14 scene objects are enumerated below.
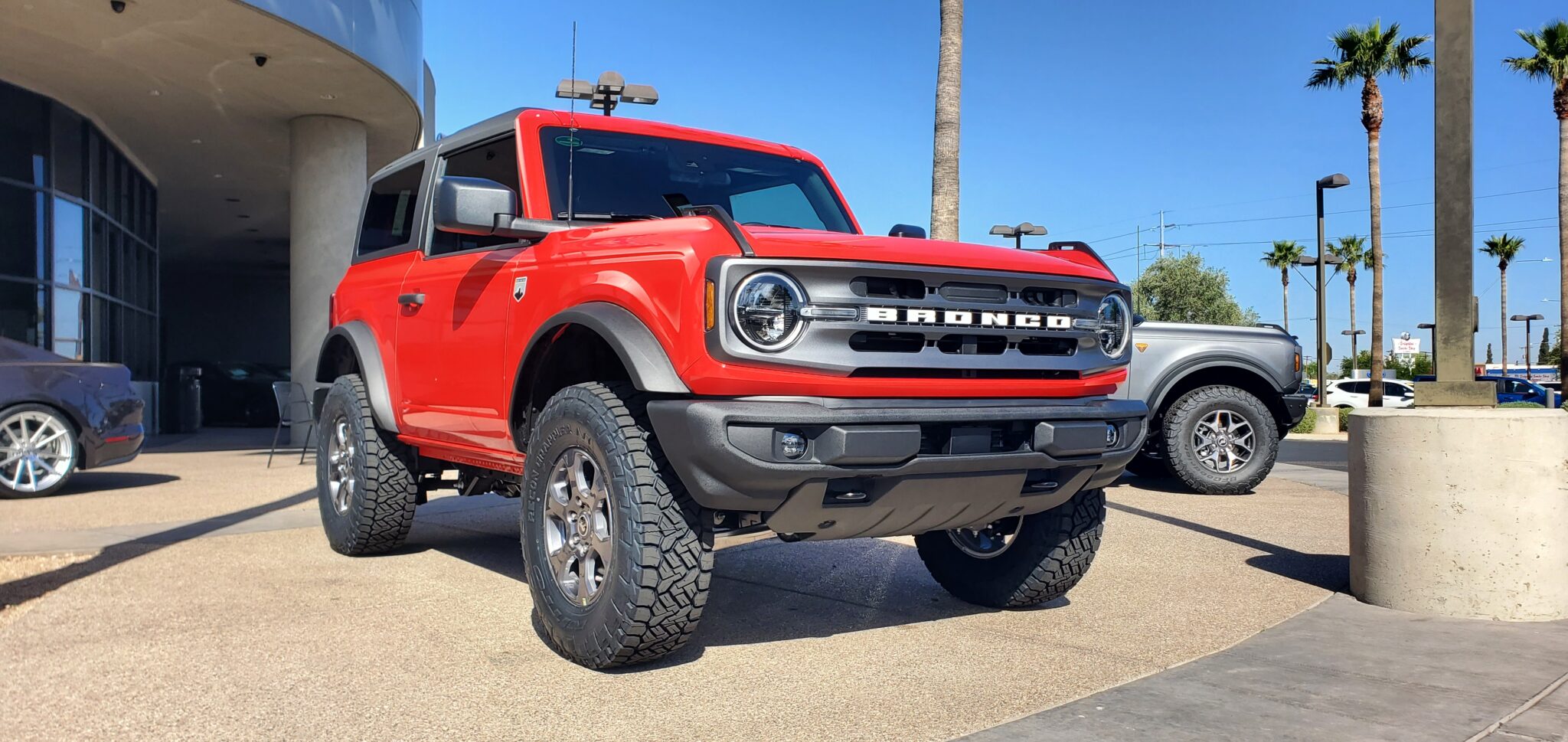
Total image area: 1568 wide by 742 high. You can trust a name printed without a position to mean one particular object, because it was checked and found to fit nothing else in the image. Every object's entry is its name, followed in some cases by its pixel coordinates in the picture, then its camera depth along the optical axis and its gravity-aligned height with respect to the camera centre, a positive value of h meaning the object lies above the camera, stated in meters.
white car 32.81 -0.61
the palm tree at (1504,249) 69.40 +7.48
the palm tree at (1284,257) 69.25 +7.01
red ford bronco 3.42 -0.02
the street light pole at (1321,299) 24.64 +1.68
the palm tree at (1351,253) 69.56 +7.18
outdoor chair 14.99 -0.54
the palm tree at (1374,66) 29.91 +8.09
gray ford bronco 8.95 -0.19
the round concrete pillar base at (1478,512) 4.53 -0.56
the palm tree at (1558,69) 29.17 +7.83
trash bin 22.17 -0.48
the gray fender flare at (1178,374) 8.88 -0.01
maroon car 9.04 -0.36
